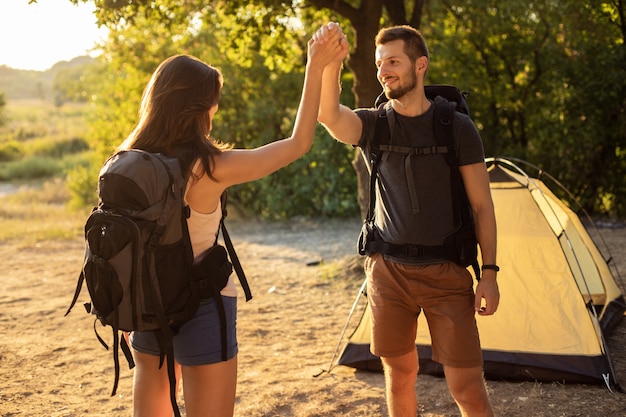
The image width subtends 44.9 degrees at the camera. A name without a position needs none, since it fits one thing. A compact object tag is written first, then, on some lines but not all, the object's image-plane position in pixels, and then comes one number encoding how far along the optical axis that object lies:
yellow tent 4.78
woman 2.59
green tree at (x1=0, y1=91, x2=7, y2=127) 33.70
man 3.13
